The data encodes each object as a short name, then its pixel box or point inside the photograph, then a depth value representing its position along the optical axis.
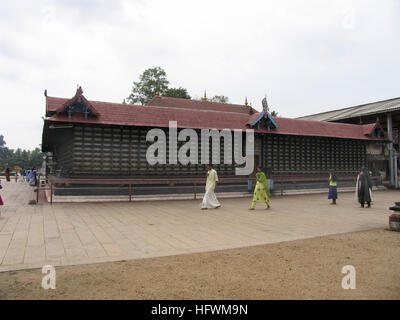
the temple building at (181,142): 15.00
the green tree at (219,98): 53.17
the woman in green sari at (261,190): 11.98
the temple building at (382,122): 23.81
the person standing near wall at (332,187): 13.64
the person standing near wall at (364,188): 12.43
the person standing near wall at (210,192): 12.11
